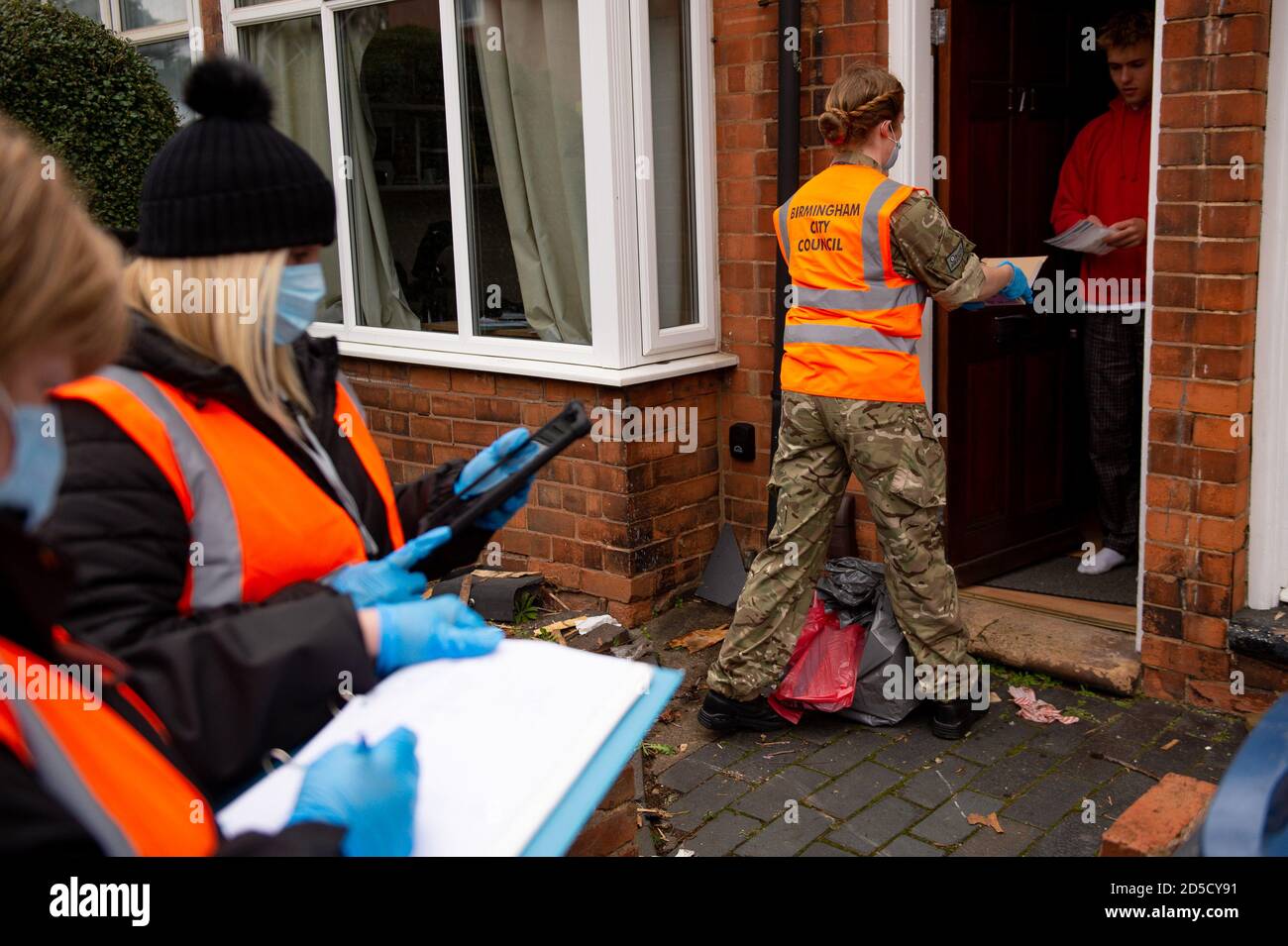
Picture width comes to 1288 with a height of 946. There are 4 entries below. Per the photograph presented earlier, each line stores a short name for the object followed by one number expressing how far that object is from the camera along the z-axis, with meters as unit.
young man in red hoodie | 5.45
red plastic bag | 4.41
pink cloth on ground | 4.42
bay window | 5.31
